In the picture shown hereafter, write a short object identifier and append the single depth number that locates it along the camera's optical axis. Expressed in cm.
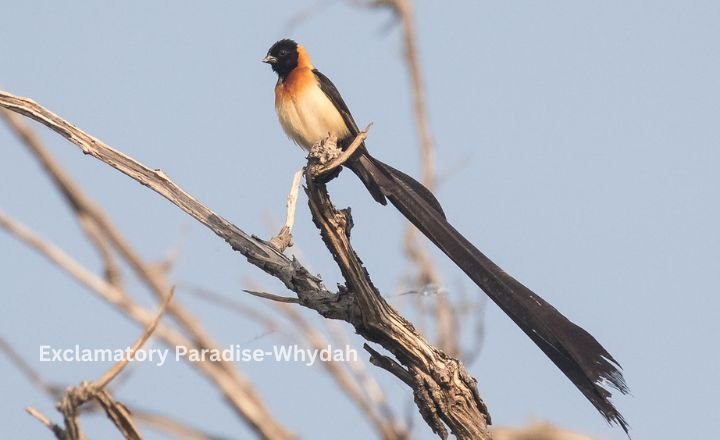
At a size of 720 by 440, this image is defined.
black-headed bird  575
